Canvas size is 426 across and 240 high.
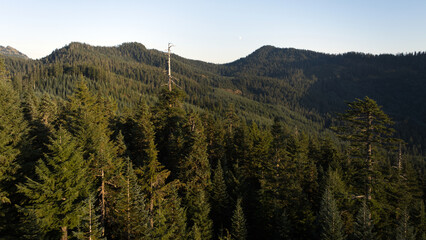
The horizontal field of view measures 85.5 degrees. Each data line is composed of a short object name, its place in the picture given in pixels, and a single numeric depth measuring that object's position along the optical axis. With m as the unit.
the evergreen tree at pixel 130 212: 19.02
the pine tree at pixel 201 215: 27.25
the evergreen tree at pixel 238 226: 27.61
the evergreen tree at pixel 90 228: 14.97
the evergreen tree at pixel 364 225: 20.28
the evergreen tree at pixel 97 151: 21.98
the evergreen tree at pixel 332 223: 21.75
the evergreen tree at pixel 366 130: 21.05
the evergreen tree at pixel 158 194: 20.95
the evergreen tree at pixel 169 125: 31.44
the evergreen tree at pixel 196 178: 27.59
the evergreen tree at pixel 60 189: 16.19
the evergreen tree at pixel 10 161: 17.17
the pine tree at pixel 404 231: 21.62
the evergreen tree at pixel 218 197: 33.44
